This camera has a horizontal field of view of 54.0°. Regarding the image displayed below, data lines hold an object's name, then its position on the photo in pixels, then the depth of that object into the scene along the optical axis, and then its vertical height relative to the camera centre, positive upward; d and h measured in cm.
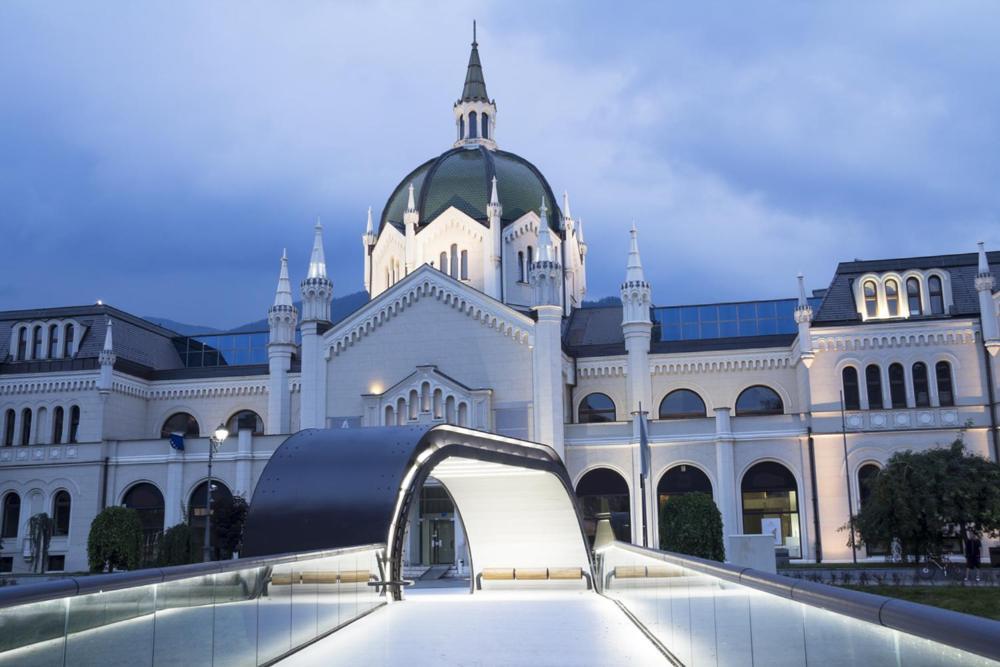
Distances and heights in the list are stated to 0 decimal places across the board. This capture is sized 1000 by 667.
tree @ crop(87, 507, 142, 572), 4612 -92
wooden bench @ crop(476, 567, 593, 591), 2503 -146
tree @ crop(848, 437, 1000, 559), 3791 +30
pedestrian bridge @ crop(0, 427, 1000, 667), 683 -82
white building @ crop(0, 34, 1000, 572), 4928 +744
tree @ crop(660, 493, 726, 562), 3984 -58
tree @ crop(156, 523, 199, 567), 4247 -106
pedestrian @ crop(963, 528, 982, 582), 3906 -157
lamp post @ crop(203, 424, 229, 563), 3153 +39
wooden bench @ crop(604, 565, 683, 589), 1366 -94
